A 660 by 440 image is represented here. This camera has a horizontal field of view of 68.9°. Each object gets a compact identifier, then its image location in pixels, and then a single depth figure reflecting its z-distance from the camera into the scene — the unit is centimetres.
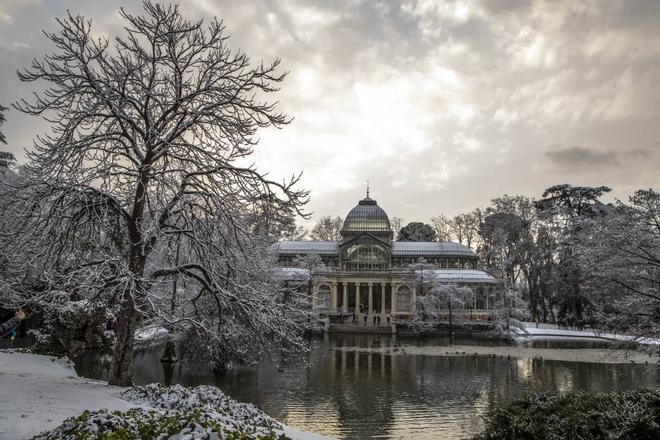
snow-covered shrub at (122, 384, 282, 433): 810
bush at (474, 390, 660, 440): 774
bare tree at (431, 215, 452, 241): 7450
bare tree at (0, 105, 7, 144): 2636
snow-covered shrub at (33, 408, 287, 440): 527
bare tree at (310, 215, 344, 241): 8000
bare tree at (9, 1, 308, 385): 973
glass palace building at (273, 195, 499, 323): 5303
